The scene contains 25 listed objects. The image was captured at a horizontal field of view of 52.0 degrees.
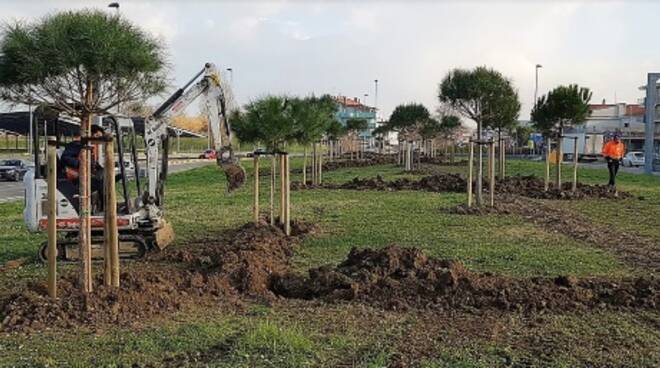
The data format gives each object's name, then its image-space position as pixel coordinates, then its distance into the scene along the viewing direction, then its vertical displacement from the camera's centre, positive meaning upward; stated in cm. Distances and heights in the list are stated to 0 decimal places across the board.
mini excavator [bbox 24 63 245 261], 1028 -57
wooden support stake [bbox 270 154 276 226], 1345 -129
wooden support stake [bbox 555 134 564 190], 2061 -37
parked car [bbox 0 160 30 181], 3581 -129
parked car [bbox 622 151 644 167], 5375 -112
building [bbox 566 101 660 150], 7981 +313
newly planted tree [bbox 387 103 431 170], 4350 +169
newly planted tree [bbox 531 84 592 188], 2198 +115
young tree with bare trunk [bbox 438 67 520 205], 2358 +186
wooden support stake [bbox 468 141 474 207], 1605 -68
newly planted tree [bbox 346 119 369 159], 4995 +147
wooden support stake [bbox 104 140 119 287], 712 -81
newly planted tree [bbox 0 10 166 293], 924 +116
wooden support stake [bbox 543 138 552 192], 2077 -89
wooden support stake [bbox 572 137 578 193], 2111 -46
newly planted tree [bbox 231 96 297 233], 1612 +58
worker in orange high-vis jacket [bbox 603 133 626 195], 2350 -31
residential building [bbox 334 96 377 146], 10210 +589
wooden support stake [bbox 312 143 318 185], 2536 -67
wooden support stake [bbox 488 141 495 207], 1677 -81
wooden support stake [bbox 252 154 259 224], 1326 -86
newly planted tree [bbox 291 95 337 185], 2066 +77
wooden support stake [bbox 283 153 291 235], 1252 -100
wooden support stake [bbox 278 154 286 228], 1276 -86
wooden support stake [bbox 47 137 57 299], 694 -78
